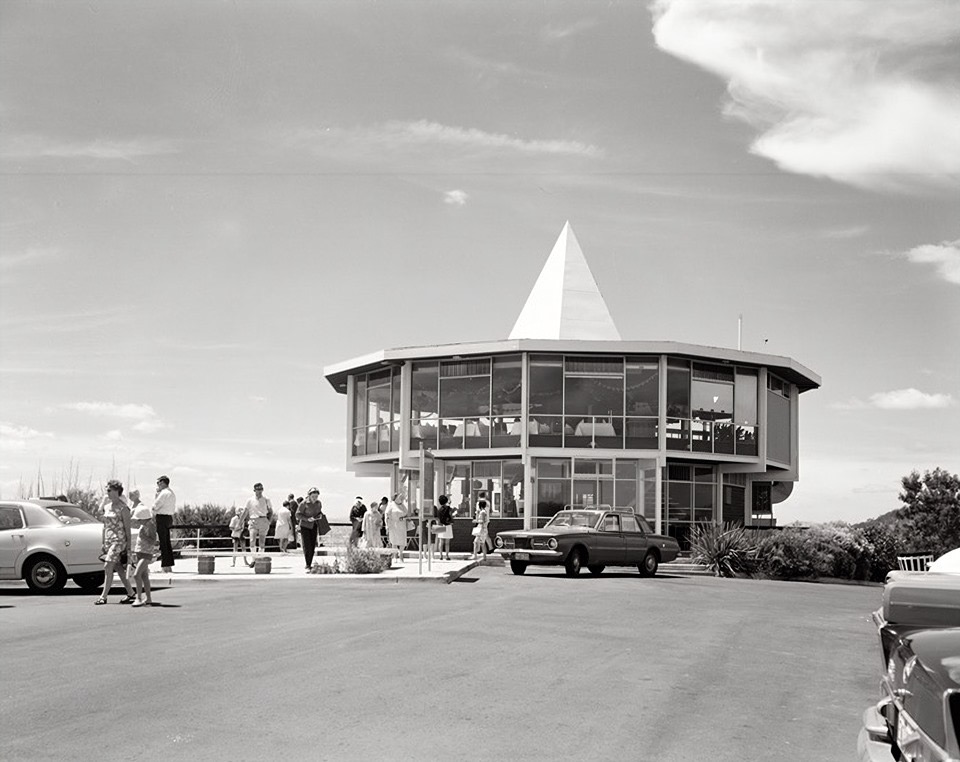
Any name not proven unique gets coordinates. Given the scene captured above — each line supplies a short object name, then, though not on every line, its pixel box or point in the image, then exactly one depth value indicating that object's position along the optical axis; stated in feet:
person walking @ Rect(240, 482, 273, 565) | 88.53
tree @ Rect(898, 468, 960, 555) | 201.57
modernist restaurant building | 115.44
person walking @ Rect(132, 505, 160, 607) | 52.80
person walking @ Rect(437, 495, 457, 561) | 92.89
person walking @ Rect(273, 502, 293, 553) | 99.09
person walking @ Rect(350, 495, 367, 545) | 108.95
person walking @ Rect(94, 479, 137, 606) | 54.29
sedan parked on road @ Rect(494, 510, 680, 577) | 79.30
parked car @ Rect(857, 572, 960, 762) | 12.79
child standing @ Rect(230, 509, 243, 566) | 89.25
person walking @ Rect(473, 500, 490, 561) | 93.50
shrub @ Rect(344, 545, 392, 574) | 75.41
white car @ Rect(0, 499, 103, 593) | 61.36
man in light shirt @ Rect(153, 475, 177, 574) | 69.77
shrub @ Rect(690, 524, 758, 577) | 88.53
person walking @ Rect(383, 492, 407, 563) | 95.25
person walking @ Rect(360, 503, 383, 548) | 104.42
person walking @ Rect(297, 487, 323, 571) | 76.18
